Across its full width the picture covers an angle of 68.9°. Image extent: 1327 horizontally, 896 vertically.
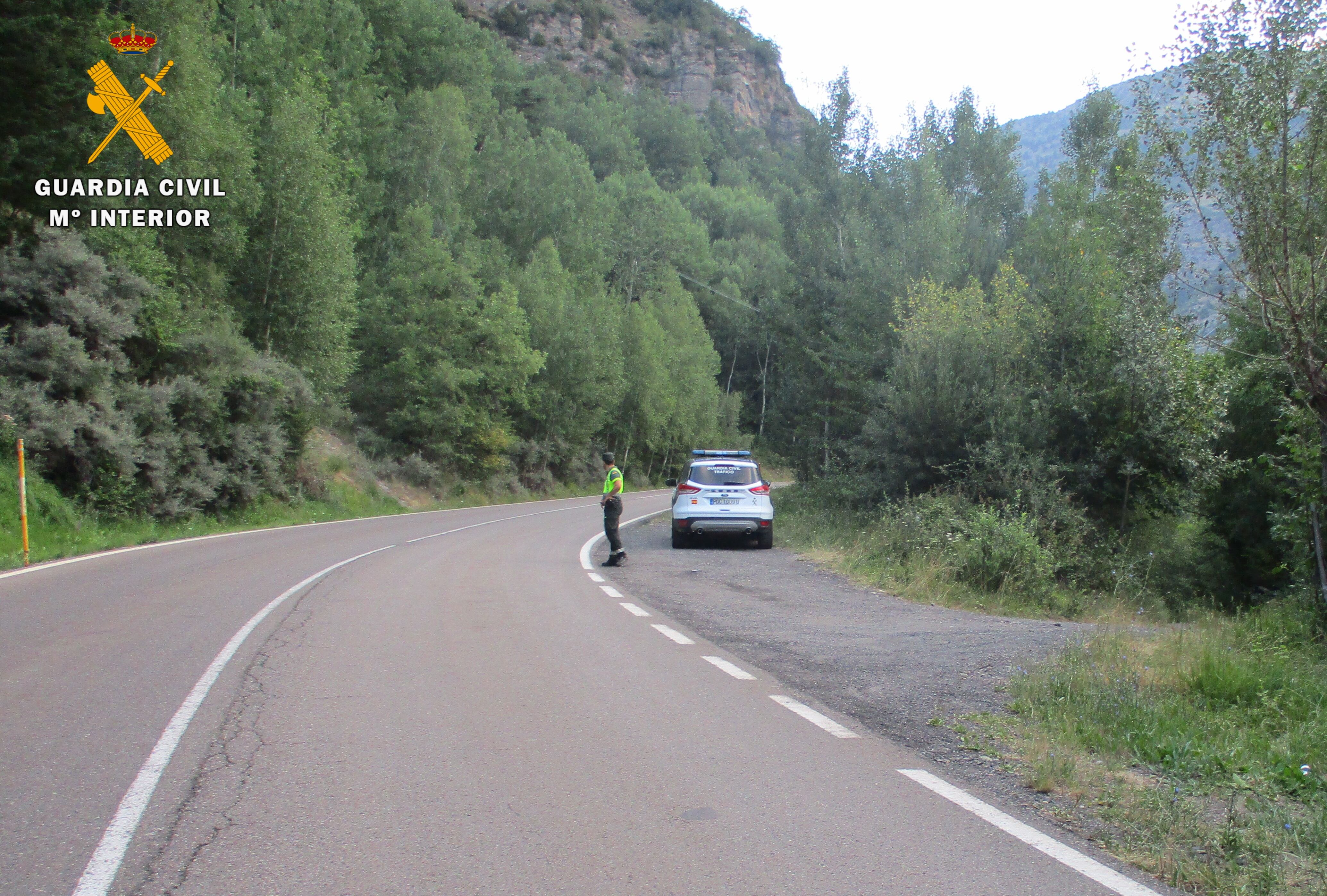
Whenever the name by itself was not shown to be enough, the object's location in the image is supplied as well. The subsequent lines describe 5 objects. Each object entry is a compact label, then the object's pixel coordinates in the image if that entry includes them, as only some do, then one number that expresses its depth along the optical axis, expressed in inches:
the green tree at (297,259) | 1125.7
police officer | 623.2
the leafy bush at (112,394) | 744.3
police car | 732.7
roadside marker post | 569.0
